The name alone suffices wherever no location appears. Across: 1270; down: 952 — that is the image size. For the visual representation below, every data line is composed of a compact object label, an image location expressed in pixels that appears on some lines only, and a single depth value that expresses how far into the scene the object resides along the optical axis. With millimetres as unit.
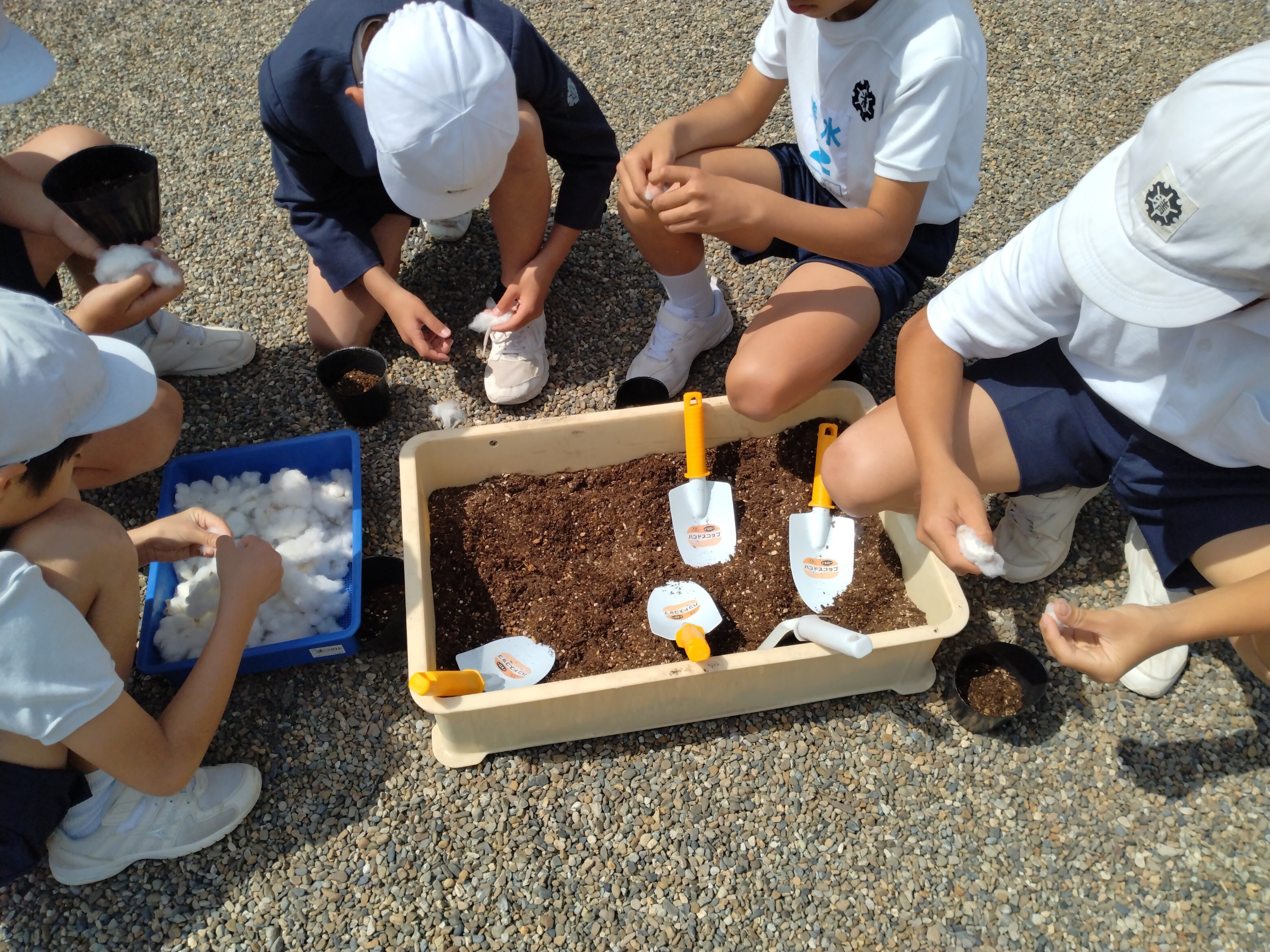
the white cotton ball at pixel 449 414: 1875
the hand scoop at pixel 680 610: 1525
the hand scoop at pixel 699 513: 1650
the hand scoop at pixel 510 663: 1482
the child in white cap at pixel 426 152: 1378
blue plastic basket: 1446
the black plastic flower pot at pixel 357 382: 1822
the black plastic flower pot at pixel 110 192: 1386
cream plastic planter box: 1351
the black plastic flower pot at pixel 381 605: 1512
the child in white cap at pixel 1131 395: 939
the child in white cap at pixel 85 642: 1054
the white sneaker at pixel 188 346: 1859
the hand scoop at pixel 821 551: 1600
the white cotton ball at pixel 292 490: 1655
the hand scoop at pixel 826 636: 1285
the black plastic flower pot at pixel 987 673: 1441
